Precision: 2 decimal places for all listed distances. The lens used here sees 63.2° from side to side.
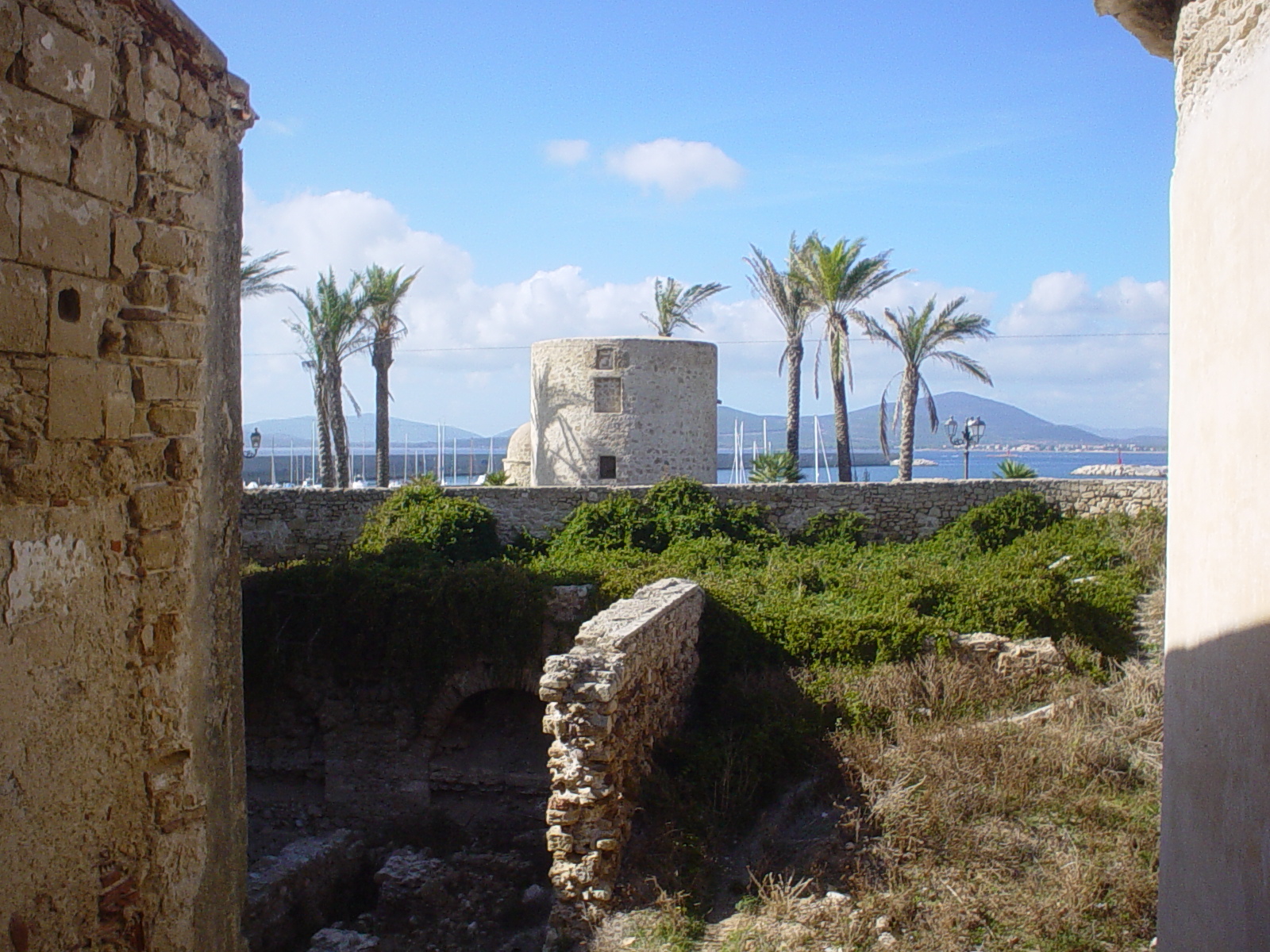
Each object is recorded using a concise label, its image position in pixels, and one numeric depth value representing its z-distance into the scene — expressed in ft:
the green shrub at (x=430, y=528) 55.67
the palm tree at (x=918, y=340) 83.76
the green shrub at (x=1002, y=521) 61.05
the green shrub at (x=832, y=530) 61.62
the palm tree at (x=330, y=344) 81.46
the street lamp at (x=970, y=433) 79.77
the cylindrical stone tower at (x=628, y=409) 79.20
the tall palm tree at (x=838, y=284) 81.51
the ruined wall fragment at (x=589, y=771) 28.30
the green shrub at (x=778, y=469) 82.02
